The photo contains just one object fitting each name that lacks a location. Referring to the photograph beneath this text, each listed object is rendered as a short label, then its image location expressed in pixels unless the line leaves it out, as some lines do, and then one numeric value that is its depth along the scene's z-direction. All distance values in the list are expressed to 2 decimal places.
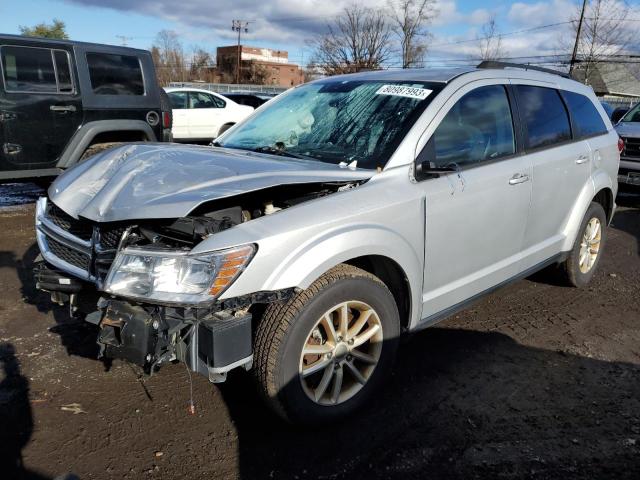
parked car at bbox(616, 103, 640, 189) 9.34
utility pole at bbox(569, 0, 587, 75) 27.58
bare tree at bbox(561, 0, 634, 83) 28.74
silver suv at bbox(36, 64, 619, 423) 2.39
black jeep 6.61
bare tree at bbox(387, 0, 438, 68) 33.25
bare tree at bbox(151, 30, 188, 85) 56.78
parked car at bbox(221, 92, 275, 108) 16.77
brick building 61.72
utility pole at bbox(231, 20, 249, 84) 57.50
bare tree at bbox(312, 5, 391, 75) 34.78
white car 13.46
